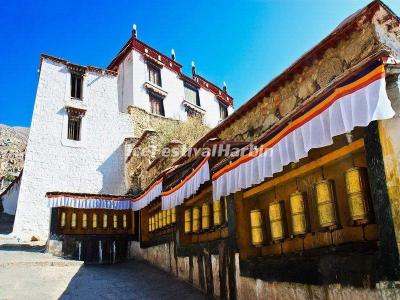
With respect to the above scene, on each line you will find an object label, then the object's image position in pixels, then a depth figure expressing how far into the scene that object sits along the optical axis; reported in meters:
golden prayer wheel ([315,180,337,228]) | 4.20
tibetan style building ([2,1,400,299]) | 3.42
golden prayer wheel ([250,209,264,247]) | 5.65
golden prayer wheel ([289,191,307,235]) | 4.67
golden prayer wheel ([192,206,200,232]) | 8.14
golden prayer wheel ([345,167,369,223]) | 3.73
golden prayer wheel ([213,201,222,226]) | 7.06
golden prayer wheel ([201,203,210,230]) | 7.57
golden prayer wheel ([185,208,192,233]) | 8.59
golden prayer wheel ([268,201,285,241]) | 5.20
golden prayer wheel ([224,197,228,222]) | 6.87
